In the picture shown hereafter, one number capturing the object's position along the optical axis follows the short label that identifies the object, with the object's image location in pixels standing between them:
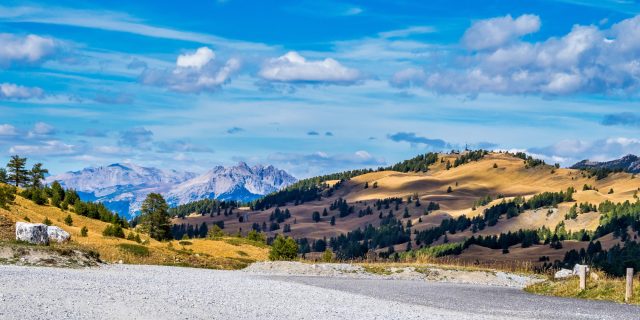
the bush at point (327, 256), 92.44
